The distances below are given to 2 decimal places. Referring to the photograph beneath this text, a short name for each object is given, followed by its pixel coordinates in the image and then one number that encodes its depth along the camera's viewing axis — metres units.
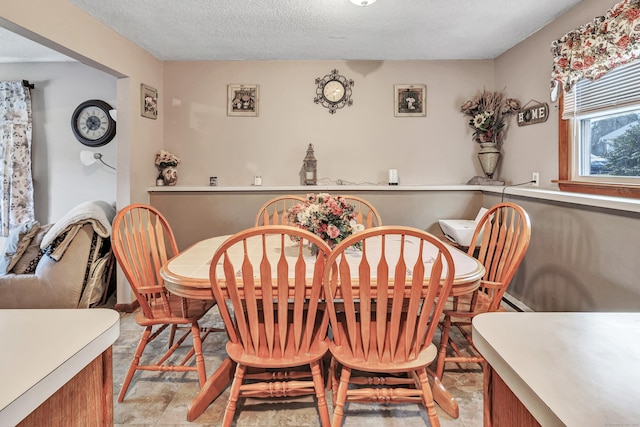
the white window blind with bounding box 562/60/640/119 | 2.12
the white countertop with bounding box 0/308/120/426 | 0.50
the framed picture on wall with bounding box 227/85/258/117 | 3.74
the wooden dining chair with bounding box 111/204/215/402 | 1.84
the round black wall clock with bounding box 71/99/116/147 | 3.84
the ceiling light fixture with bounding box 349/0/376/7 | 2.30
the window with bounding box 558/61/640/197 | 2.15
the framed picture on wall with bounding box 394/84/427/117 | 3.71
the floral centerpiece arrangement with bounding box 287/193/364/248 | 1.92
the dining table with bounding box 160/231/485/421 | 1.59
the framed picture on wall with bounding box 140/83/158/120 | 3.32
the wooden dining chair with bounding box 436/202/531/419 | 1.82
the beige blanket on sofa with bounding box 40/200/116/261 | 2.84
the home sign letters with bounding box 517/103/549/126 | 2.91
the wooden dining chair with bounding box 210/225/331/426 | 1.42
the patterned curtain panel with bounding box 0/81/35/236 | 3.82
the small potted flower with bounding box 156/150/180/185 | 3.58
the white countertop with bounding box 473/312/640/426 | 0.47
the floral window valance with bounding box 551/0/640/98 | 1.98
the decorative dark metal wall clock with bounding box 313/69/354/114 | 3.71
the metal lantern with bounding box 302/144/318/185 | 3.66
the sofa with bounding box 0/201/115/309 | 2.83
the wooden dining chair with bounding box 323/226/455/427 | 1.39
